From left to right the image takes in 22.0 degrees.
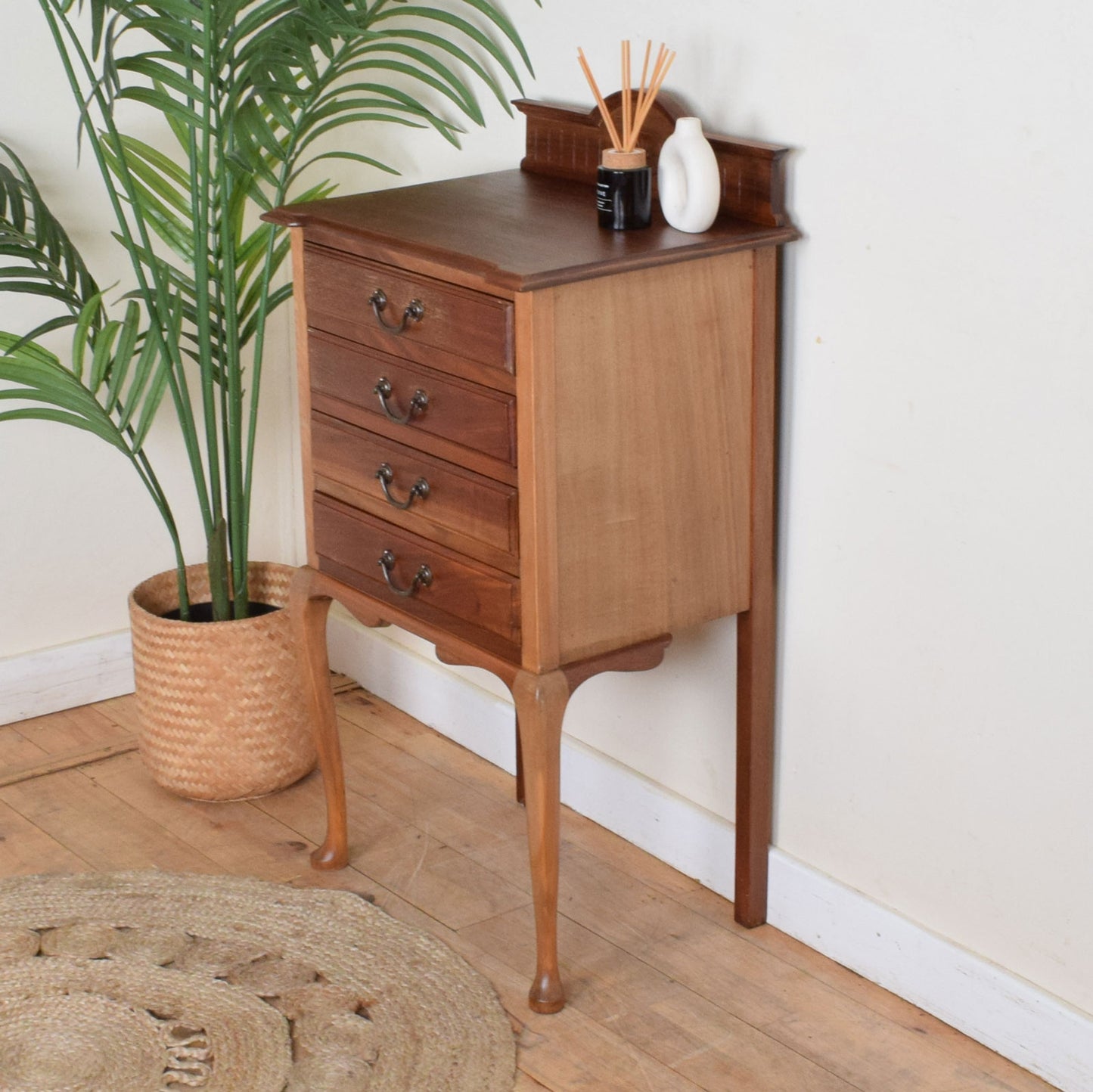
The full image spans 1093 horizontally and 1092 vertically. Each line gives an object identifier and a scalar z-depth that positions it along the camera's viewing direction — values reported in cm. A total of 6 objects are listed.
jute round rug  318
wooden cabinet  310
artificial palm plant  351
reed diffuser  319
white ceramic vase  316
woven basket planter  374
